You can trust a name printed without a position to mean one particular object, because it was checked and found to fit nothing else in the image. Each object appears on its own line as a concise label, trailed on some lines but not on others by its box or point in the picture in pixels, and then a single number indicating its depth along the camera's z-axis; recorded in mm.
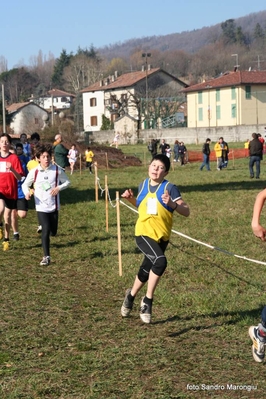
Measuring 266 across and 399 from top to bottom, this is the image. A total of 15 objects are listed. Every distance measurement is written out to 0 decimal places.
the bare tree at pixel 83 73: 132625
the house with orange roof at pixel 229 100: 83125
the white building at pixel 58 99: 154212
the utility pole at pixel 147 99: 83100
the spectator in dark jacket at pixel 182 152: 44625
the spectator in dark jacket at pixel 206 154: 36288
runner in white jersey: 11254
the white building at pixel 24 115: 115688
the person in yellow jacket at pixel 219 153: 36094
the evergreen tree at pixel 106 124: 98500
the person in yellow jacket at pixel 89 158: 40594
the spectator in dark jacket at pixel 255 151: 28859
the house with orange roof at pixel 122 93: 103125
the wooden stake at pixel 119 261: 10388
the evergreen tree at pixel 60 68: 164225
